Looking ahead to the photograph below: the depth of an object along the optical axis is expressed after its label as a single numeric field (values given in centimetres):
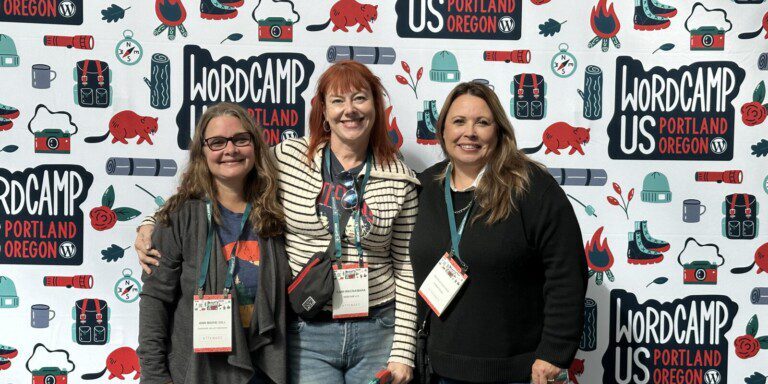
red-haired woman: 197
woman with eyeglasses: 186
